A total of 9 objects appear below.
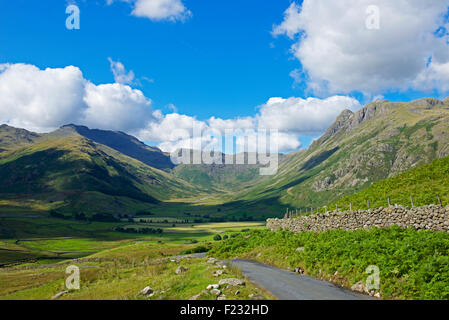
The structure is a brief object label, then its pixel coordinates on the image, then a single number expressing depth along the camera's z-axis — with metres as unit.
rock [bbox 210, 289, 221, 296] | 19.19
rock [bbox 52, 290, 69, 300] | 24.42
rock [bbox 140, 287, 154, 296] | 21.25
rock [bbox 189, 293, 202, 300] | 18.85
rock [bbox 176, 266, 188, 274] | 30.24
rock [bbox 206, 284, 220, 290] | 20.47
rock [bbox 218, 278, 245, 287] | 21.62
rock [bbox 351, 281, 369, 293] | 21.90
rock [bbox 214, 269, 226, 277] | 25.76
